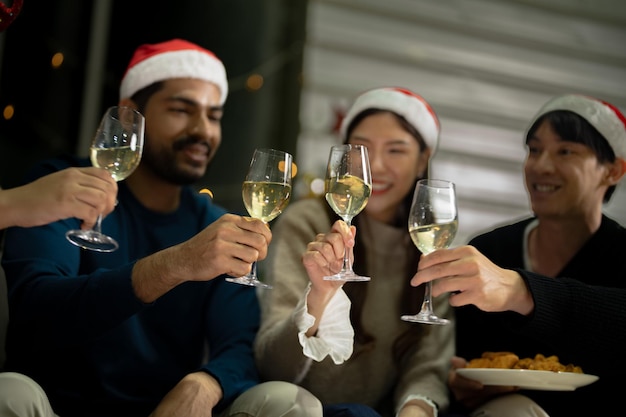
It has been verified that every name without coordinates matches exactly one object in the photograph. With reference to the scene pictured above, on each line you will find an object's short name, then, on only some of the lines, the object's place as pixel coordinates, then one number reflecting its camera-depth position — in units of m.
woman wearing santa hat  1.74
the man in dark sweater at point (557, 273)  1.62
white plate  1.69
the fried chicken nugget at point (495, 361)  1.81
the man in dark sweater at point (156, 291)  1.59
